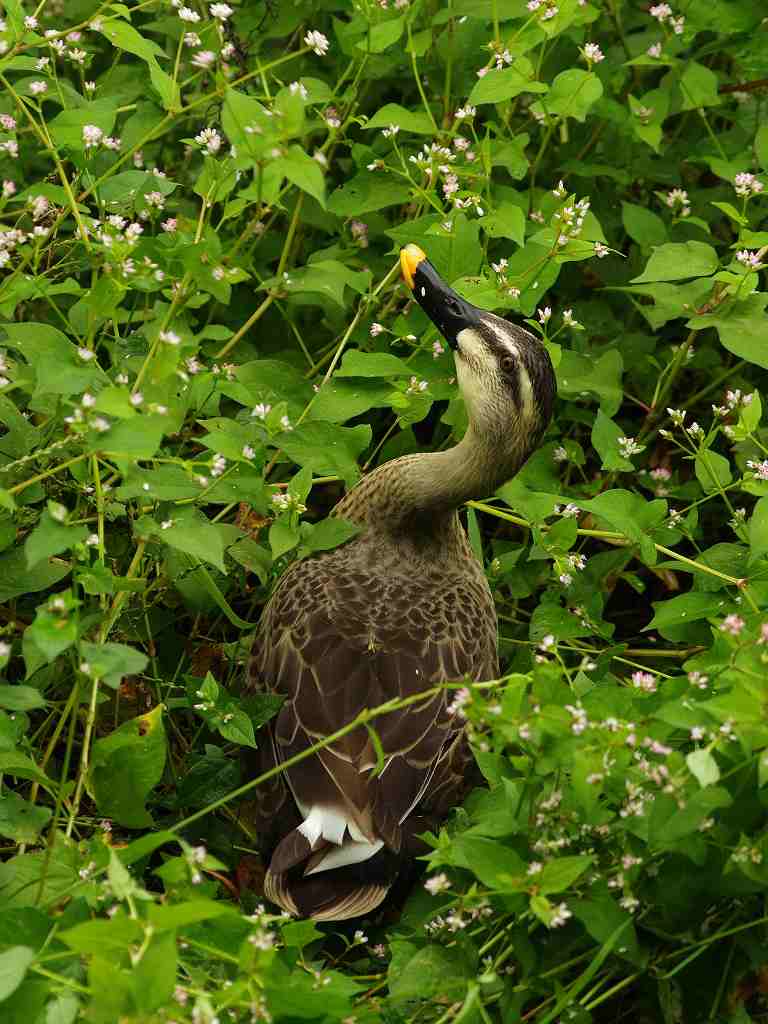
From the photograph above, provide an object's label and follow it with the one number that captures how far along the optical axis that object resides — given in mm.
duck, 6695
